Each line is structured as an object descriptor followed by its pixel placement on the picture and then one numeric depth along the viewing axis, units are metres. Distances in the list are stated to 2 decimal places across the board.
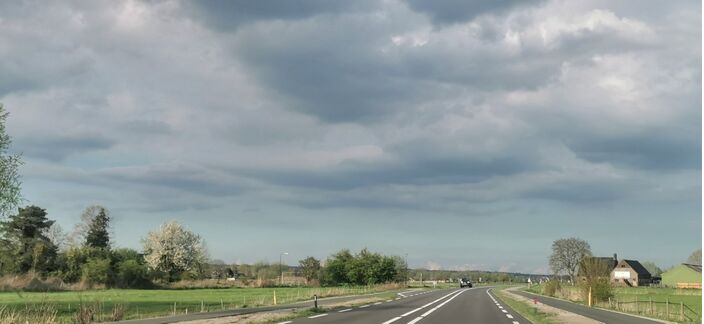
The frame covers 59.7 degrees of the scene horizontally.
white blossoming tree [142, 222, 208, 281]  123.56
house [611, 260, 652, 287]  149.49
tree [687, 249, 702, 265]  162.41
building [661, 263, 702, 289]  127.87
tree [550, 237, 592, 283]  156.75
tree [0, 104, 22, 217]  33.34
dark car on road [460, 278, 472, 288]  131.04
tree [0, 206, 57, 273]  96.88
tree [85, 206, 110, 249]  123.44
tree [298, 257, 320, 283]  136.88
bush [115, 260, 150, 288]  102.69
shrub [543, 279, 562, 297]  77.25
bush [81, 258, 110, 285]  97.81
